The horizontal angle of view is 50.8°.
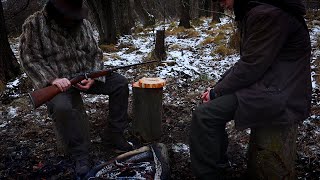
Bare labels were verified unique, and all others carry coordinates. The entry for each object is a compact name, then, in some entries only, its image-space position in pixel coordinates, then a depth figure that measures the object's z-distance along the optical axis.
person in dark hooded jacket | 2.54
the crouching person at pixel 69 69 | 3.46
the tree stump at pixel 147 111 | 4.05
